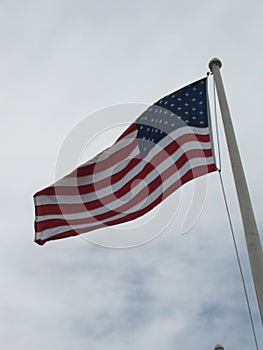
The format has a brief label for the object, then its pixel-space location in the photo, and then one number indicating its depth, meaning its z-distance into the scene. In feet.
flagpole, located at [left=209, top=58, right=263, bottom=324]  25.90
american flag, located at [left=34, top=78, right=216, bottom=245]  34.17
